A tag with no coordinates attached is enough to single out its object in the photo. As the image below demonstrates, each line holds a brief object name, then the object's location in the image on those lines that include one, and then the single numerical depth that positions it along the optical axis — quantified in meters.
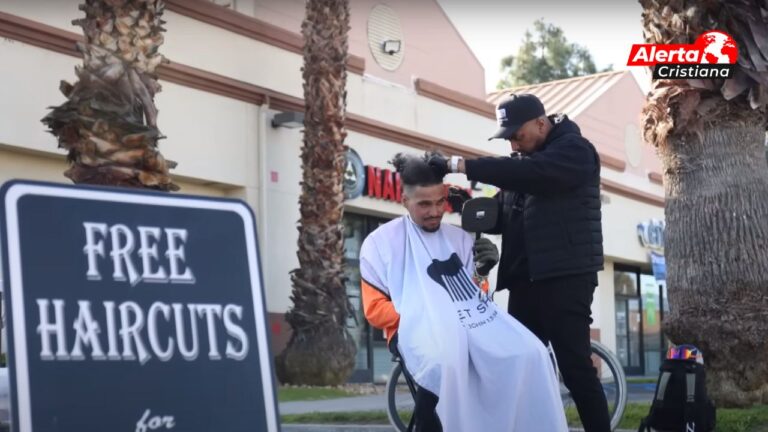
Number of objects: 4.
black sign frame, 2.93
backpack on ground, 6.04
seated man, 4.90
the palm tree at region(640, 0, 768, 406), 7.91
